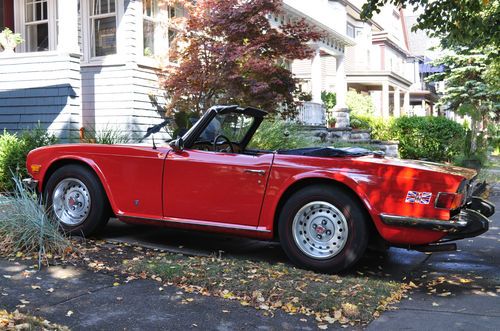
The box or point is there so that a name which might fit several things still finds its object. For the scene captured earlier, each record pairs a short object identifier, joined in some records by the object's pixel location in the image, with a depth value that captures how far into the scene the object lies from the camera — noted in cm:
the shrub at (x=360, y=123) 2111
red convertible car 472
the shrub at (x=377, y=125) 1972
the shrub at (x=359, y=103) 2733
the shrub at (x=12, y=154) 935
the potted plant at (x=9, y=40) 1226
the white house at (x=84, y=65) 1151
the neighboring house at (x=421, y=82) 4678
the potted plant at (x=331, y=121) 2191
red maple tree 1016
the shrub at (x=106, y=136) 1028
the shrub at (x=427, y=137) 1833
